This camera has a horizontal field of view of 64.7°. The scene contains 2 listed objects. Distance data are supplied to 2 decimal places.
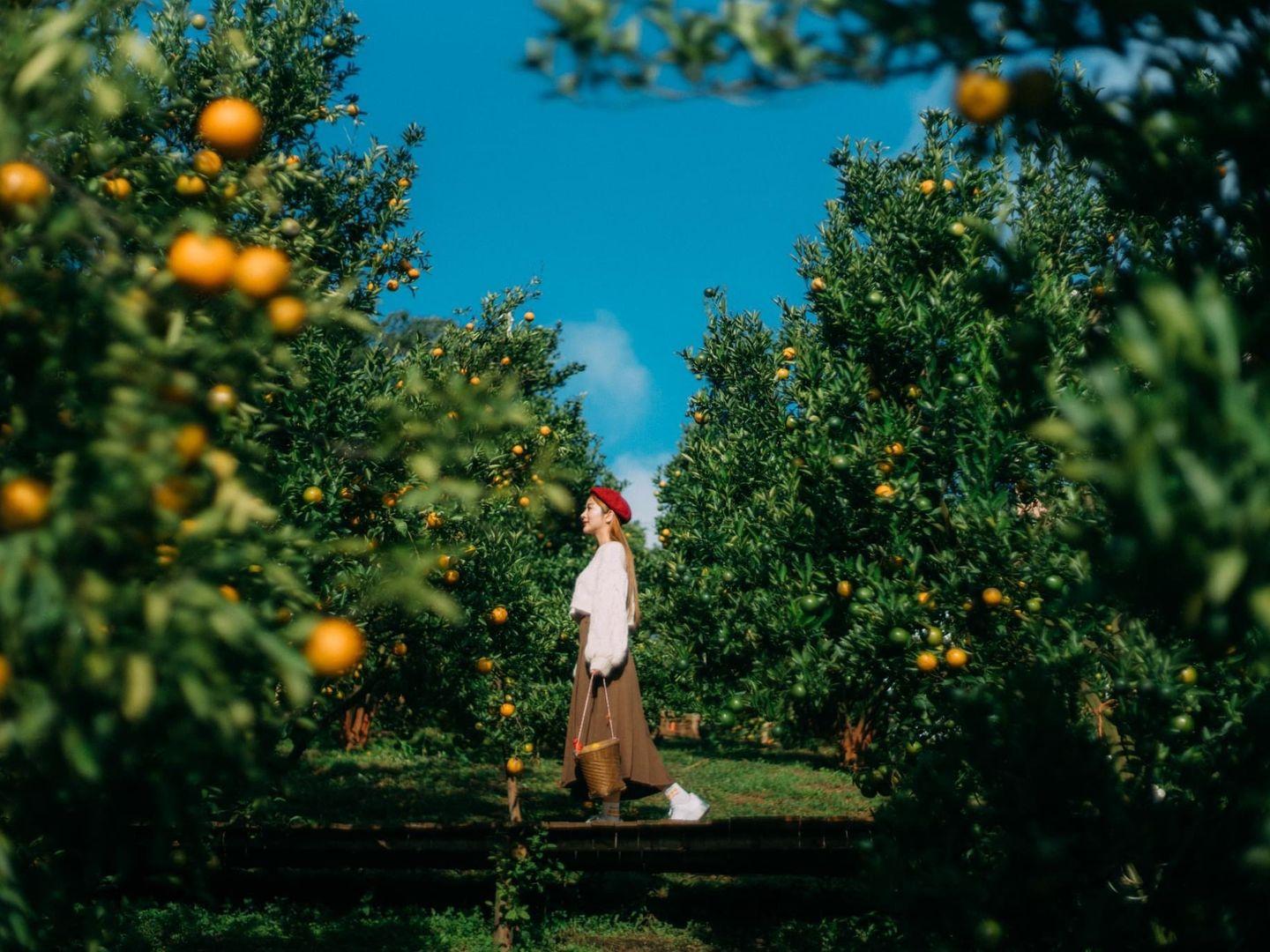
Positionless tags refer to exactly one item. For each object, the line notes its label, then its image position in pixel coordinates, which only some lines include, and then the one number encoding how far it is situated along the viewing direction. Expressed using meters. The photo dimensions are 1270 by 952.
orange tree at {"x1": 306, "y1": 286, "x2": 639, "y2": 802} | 4.67
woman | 5.65
